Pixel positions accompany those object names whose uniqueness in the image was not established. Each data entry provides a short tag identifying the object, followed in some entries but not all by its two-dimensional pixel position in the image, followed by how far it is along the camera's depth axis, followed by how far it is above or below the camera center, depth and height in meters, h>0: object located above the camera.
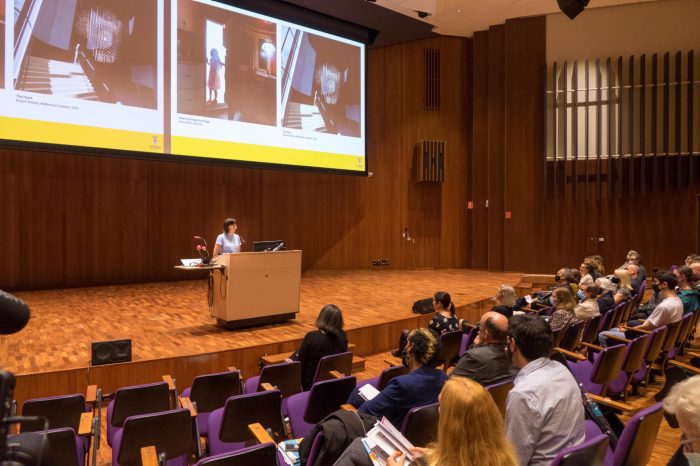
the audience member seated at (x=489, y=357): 2.69 -0.72
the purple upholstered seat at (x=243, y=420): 2.54 -0.98
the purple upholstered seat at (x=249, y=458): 1.70 -0.78
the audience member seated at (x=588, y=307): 4.73 -0.80
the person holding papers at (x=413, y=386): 2.31 -0.74
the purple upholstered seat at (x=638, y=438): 1.80 -0.76
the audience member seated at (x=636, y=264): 6.86 -0.61
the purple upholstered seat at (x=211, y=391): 3.06 -1.01
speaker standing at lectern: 5.99 -0.25
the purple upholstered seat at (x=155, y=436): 2.26 -0.95
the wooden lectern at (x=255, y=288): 4.91 -0.66
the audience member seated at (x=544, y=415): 1.86 -0.70
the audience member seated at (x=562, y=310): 4.35 -0.78
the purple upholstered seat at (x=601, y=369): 3.28 -0.97
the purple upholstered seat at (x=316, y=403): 2.72 -0.97
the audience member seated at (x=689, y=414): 1.35 -0.51
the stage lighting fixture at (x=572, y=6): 6.62 +2.71
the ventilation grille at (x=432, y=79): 11.62 +3.10
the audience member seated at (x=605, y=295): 5.35 -0.80
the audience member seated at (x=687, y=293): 4.79 -0.68
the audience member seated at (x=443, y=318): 4.27 -0.82
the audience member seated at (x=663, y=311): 4.27 -0.75
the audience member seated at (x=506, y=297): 4.71 -0.70
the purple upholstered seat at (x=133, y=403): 2.77 -0.98
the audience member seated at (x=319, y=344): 3.57 -0.84
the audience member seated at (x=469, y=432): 1.35 -0.55
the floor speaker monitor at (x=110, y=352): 3.86 -0.98
